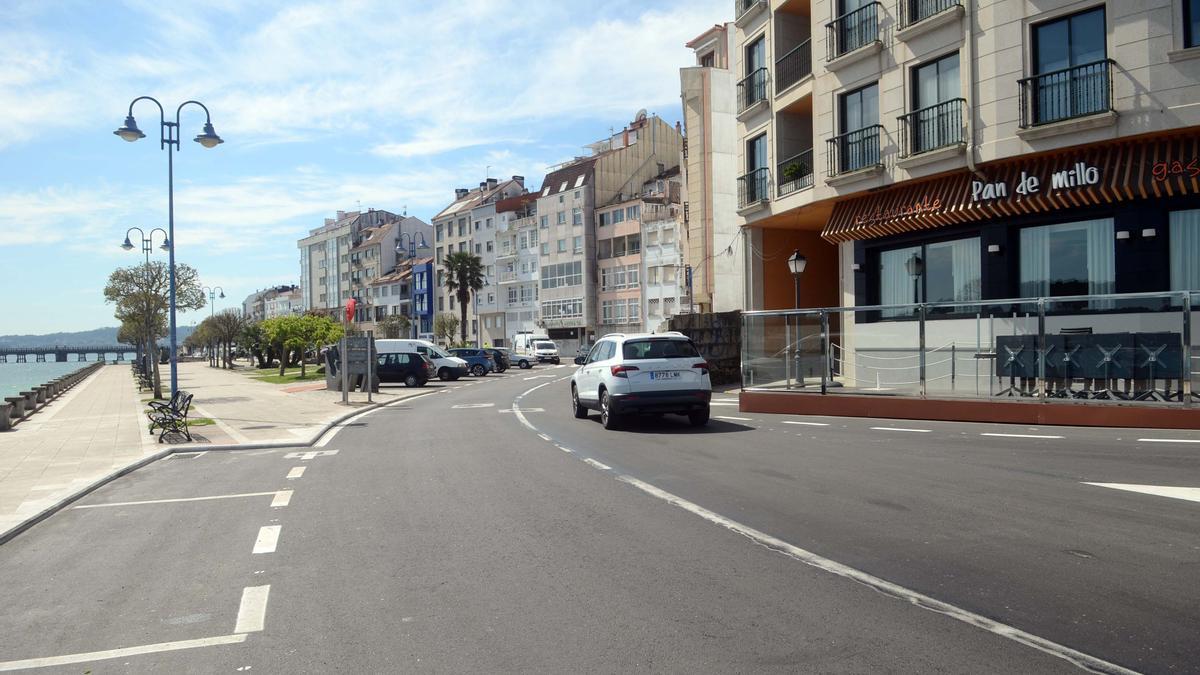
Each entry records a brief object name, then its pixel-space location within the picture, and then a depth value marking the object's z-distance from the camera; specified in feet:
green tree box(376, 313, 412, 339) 352.90
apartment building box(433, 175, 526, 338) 333.62
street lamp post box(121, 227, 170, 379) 126.21
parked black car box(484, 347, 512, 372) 183.01
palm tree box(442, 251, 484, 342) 282.77
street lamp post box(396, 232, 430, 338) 408.67
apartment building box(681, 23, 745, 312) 130.00
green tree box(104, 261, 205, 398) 136.56
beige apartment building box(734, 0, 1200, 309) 55.47
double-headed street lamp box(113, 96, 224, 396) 75.77
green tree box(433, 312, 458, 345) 324.39
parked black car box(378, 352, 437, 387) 131.95
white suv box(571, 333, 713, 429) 51.67
